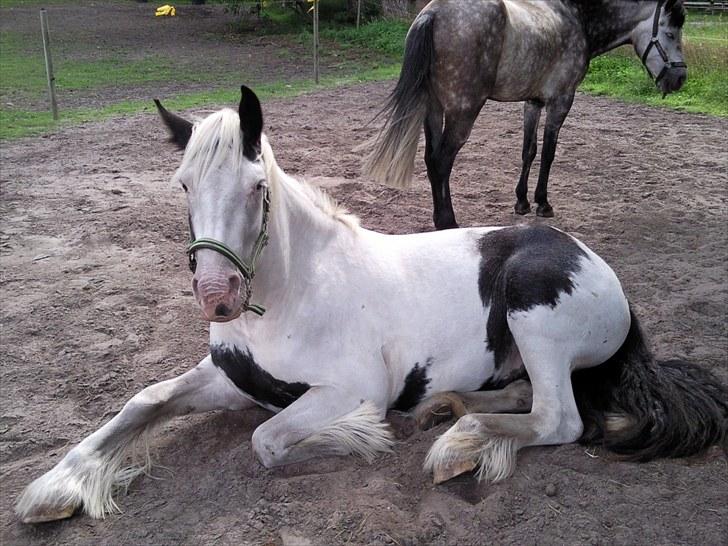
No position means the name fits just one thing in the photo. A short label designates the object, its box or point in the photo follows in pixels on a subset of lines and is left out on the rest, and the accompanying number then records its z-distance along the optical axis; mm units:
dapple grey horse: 5227
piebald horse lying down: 2502
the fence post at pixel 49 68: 9008
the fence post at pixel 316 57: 12023
